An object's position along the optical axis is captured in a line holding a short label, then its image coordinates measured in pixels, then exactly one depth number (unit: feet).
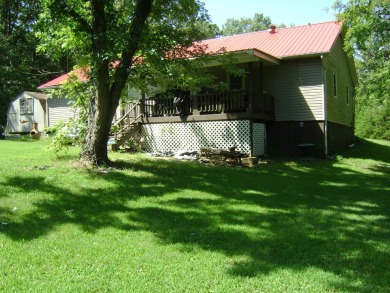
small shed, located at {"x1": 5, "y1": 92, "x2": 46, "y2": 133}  91.25
